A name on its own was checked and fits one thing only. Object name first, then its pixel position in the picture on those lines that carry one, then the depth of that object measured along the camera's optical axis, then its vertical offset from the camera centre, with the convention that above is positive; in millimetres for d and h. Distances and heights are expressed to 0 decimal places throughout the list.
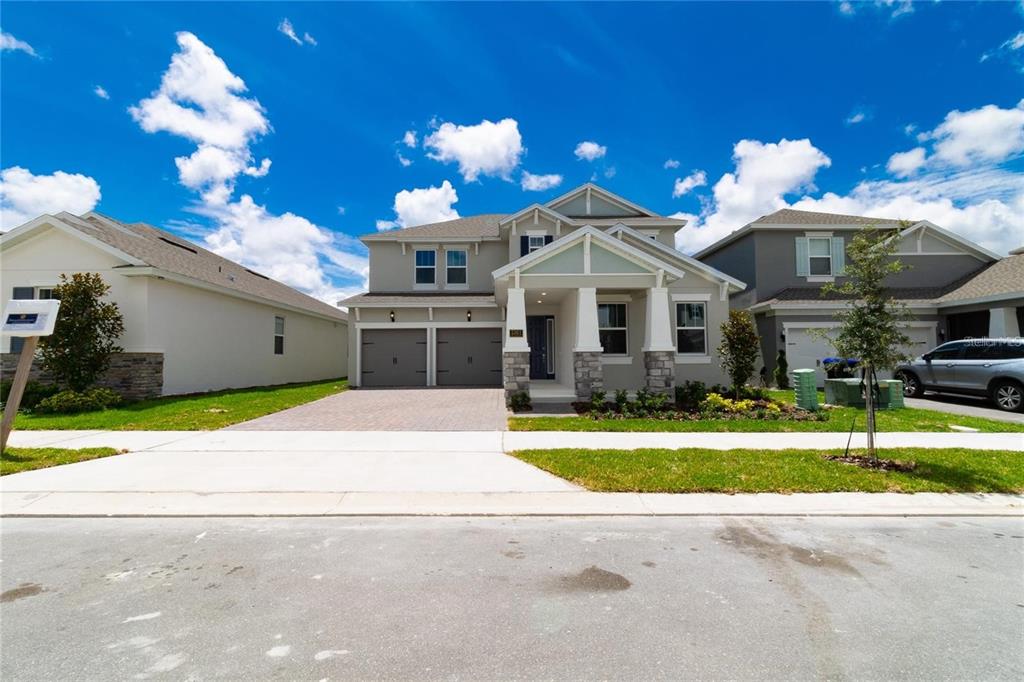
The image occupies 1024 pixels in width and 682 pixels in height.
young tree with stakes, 6941 +588
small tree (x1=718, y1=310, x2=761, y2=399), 12930 +319
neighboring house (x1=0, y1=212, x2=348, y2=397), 13867 +2197
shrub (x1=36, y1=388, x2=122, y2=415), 11375 -915
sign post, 7483 +644
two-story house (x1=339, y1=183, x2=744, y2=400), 12734 +1948
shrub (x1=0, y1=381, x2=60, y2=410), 12315 -726
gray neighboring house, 17484 +3259
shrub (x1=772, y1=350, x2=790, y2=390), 17359 -556
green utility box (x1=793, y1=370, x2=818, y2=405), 11977 -805
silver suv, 12188 -417
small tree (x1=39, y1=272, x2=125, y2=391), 12453 +783
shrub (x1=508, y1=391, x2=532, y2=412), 12172 -1101
